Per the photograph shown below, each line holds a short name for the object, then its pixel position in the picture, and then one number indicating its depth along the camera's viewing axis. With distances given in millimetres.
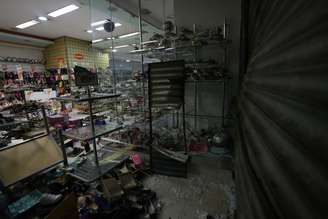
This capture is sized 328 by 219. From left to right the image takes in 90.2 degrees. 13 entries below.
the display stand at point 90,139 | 1781
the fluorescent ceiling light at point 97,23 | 4189
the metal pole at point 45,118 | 2417
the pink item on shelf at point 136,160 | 2346
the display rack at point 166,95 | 2111
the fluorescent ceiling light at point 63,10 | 4316
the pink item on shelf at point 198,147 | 2375
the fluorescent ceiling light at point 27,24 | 5242
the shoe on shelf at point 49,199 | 1606
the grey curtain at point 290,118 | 240
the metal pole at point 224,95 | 2524
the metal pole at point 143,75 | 2751
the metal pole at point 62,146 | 2219
